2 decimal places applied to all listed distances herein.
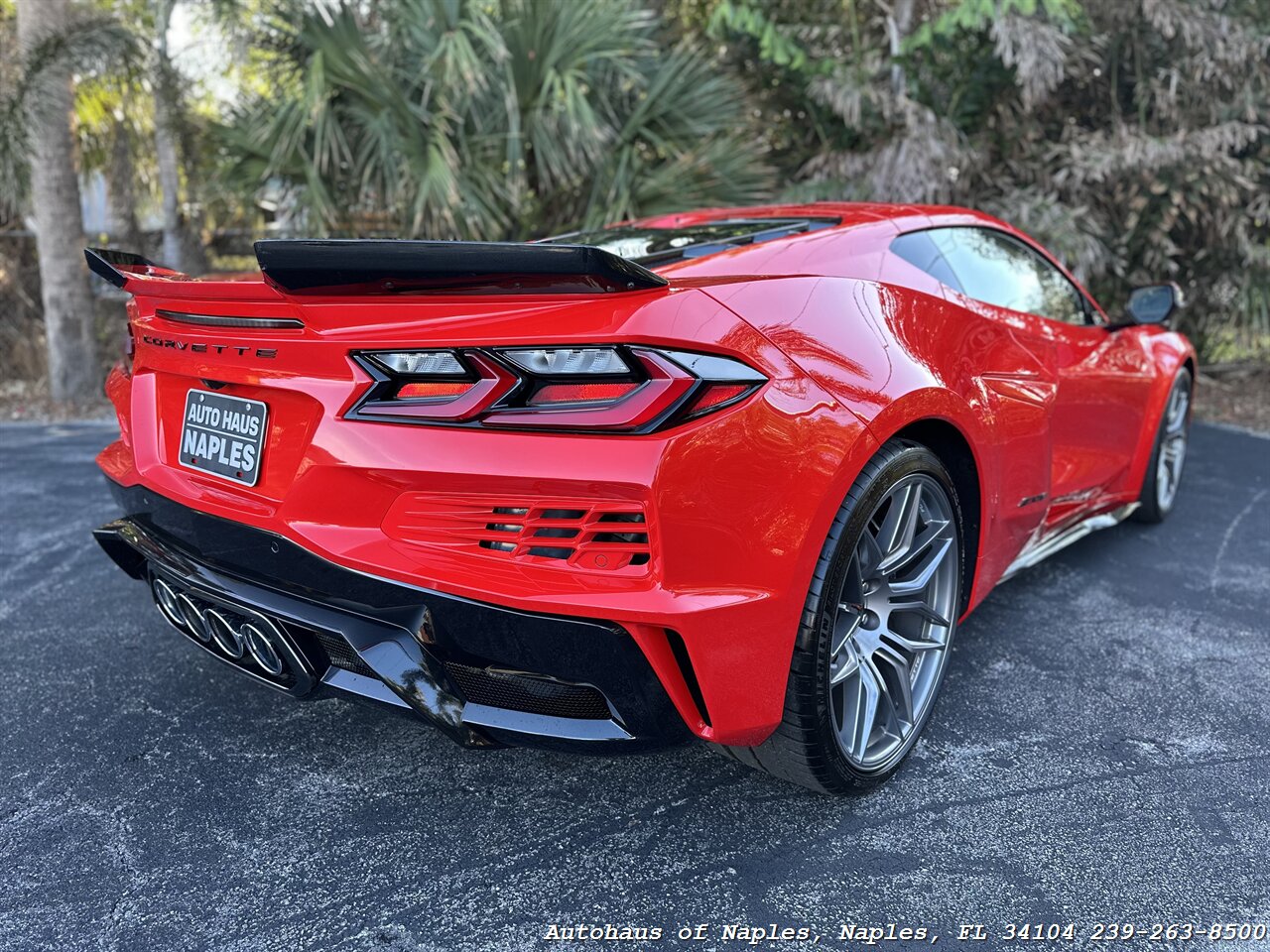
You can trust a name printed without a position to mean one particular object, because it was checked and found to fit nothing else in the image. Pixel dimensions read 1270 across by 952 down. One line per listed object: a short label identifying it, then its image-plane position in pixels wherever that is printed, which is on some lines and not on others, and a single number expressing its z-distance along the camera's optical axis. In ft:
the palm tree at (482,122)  20.36
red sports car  5.24
